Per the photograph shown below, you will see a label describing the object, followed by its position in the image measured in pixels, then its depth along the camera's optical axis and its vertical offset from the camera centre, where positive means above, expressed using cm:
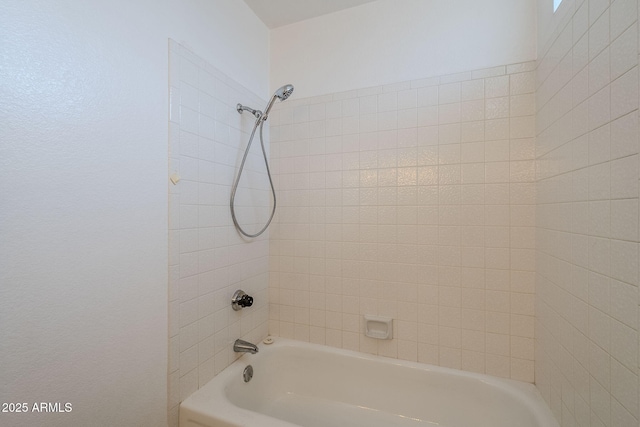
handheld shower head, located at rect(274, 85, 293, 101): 145 +63
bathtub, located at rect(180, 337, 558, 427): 119 -93
